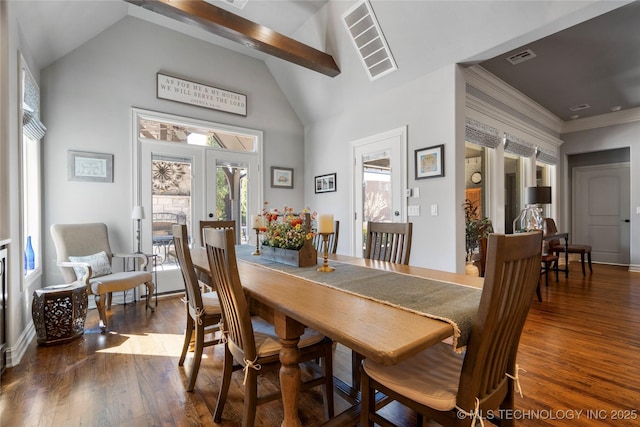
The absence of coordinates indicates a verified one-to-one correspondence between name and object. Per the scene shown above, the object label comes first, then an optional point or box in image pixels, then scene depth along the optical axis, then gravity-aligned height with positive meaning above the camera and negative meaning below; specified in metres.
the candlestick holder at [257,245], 2.40 -0.27
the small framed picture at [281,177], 4.93 +0.57
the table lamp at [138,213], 3.54 -0.01
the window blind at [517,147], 4.63 +1.03
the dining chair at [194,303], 1.74 -0.58
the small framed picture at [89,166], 3.38 +0.53
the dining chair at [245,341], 1.27 -0.61
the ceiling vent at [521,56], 3.43 +1.78
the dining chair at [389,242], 2.12 -0.22
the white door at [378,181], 3.72 +0.40
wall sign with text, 3.97 +1.62
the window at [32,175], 2.68 +0.38
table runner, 0.98 -0.34
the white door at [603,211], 5.86 -0.02
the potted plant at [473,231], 3.61 -0.25
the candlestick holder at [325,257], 1.70 -0.26
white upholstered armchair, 2.82 -0.49
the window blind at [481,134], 3.92 +1.03
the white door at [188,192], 3.88 +0.28
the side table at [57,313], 2.43 -0.81
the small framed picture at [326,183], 4.74 +0.45
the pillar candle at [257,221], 2.39 -0.07
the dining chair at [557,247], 4.82 -0.60
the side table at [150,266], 3.59 -0.65
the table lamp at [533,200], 4.21 +0.15
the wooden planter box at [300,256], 1.87 -0.28
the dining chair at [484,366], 0.89 -0.55
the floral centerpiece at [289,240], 1.88 -0.19
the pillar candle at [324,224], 1.71 -0.07
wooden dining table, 0.81 -0.34
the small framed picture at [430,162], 3.26 +0.54
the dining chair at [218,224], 2.82 -0.11
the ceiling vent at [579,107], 5.14 +1.76
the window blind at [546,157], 5.45 +0.99
